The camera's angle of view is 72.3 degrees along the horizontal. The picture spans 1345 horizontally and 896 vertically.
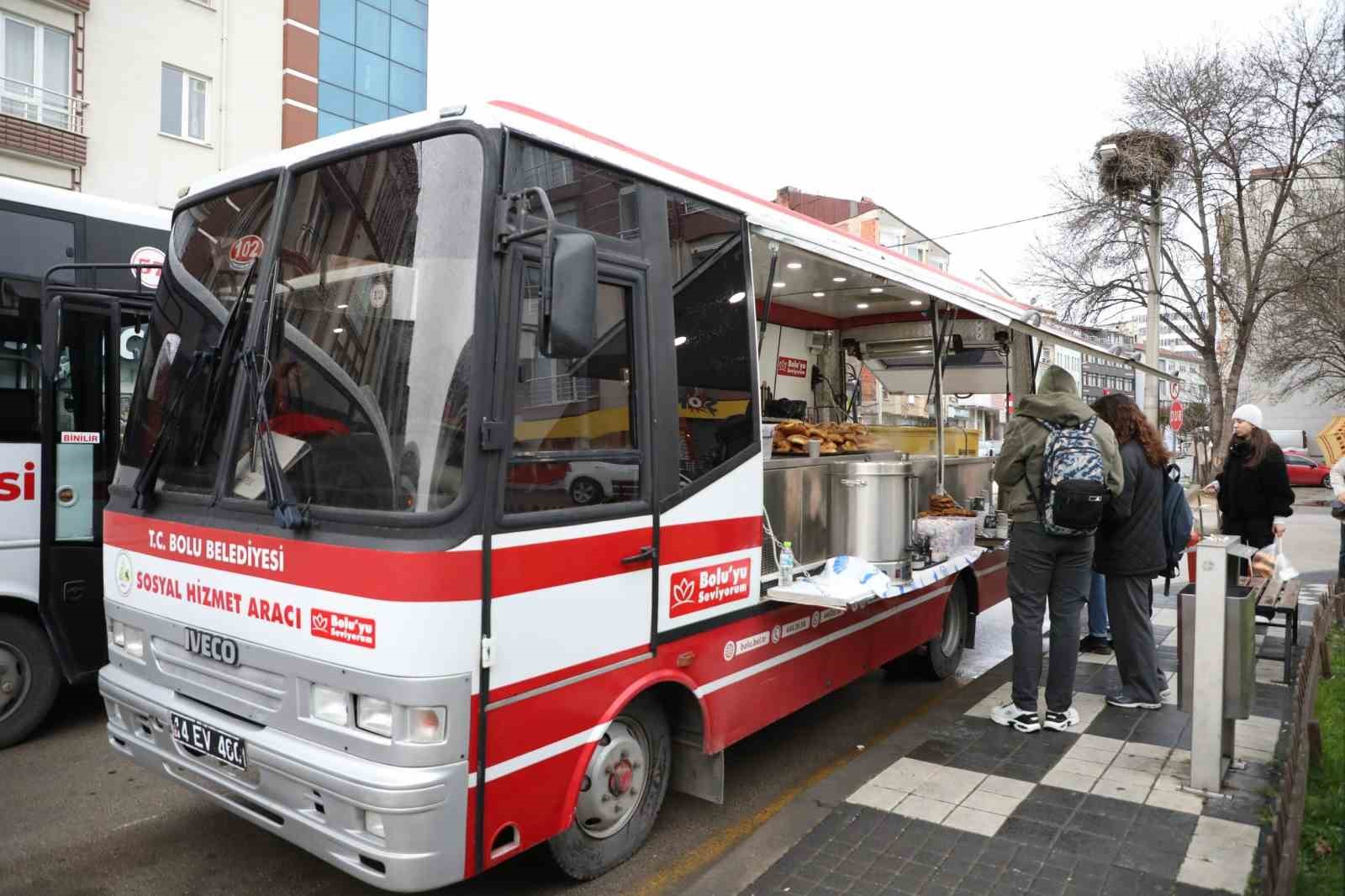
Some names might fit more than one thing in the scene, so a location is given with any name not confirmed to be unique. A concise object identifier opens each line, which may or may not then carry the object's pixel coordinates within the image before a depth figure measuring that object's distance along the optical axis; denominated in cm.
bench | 679
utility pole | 1644
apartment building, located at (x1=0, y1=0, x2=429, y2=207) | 1692
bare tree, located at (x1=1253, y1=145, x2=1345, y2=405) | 2044
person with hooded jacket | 555
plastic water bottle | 464
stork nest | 1567
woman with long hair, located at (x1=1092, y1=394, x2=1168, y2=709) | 595
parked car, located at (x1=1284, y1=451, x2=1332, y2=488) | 3609
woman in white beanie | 795
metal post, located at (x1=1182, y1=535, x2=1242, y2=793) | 455
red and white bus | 297
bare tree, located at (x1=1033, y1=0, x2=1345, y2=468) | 2197
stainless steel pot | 528
